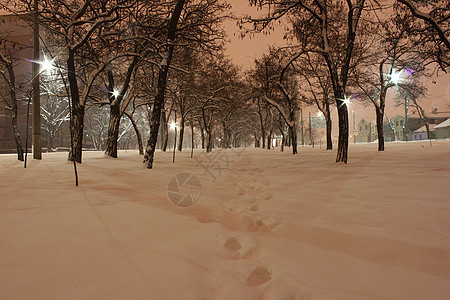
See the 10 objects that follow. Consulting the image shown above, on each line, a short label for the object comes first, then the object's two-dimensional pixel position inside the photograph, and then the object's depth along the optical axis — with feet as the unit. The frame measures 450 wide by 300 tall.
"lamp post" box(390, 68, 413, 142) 42.24
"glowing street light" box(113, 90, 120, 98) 38.37
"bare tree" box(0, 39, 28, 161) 33.50
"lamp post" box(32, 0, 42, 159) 30.84
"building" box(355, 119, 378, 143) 234.99
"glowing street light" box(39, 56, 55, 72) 22.62
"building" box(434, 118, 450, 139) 138.84
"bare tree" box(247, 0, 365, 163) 25.98
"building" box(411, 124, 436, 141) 163.02
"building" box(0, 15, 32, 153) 93.67
